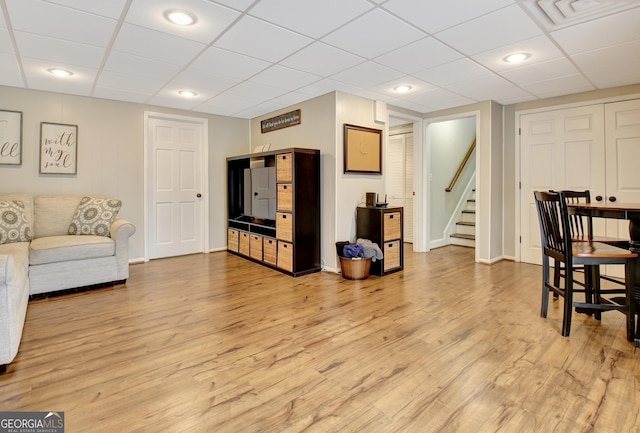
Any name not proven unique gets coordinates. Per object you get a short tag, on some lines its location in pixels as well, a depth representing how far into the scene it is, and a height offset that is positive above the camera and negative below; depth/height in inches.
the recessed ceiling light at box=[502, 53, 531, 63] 122.6 +57.4
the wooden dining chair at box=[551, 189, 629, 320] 103.9 -9.3
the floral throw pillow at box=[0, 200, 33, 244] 137.6 -2.1
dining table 89.2 -0.6
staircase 244.2 -9.9
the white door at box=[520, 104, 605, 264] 168.7 +29.9
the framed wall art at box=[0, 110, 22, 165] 156.4 +37.5
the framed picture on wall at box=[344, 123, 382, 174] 168.9 +34.1
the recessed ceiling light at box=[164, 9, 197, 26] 91.7 +55.2
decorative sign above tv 189.9 +56.3
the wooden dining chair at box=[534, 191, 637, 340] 90.8 -11.6
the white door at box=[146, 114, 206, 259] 199.6 +19.0
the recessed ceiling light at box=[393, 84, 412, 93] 159.5 +60.6
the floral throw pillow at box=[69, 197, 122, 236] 154.2 -0.2
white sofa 127.0 -13.1
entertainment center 163.2 -0.5
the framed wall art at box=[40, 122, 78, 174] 165.9 +34.6
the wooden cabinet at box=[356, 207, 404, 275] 163.8 -8.4
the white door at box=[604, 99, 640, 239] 157.3 +27.5
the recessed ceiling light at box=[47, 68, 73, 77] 137.0 +59.5
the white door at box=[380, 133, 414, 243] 243.3 +28.9
